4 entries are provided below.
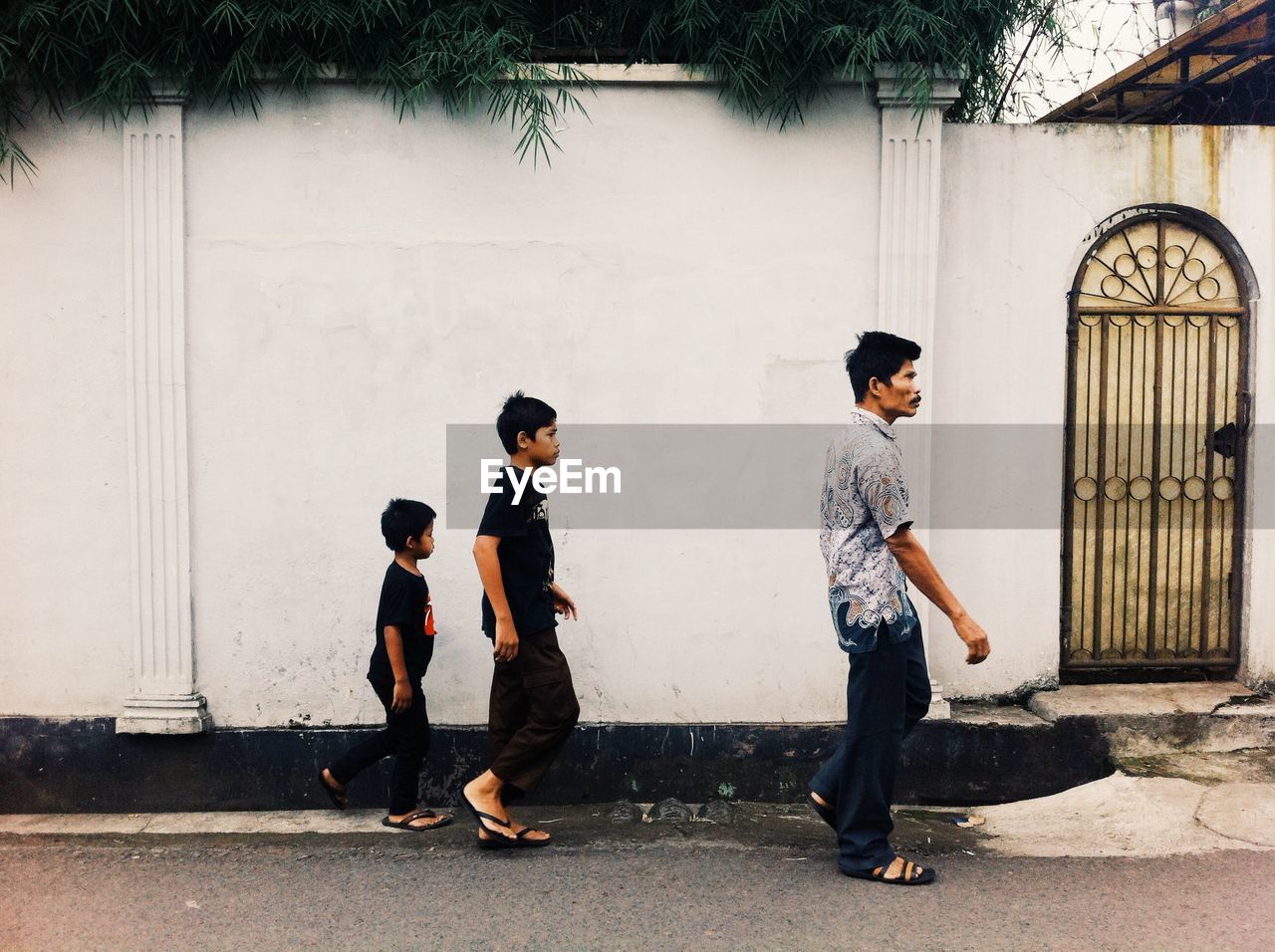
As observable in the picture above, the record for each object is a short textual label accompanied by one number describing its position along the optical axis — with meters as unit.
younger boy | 4.42
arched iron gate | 5.22
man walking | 3.76
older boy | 4.11
